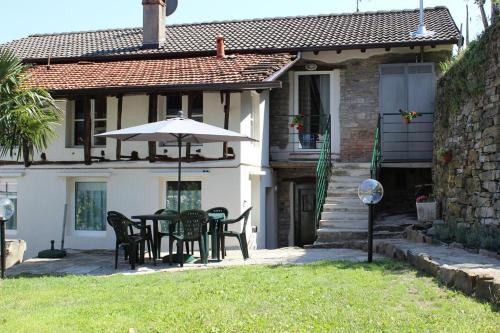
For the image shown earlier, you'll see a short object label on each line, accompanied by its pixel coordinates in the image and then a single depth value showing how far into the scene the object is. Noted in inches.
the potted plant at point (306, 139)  653.9
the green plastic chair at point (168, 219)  400.2
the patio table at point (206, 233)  410.6
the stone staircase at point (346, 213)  497.0
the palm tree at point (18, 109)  452.8
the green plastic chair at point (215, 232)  425.7
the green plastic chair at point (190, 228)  398.3
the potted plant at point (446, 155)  487.2
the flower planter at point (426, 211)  517.3
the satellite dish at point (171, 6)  842.8
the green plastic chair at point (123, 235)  401.4
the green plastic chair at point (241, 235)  427.2
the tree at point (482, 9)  743.7
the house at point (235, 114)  552.4
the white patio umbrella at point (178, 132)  401.1
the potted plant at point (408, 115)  616.7
